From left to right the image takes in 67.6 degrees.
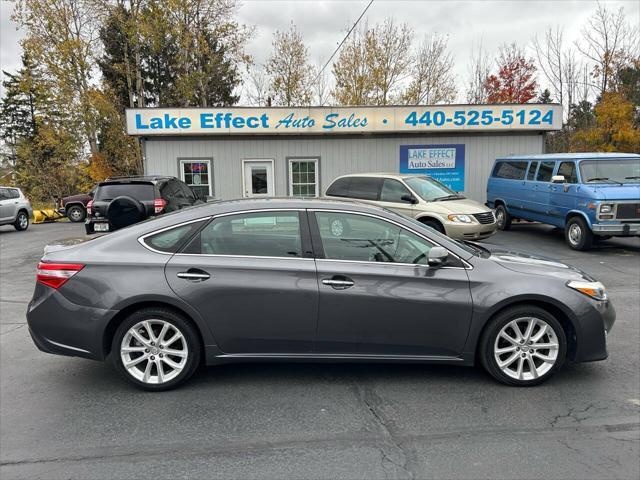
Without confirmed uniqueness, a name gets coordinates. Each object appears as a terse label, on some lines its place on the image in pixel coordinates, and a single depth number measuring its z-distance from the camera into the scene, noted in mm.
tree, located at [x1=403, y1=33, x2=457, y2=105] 29828
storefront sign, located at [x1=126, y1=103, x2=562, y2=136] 14852
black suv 9992
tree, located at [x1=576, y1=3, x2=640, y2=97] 24223
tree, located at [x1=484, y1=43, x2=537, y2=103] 30016
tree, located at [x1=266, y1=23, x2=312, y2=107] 30438
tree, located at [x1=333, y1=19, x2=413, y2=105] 29297
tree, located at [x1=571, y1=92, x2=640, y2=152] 21781
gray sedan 3727
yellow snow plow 21266
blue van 10023
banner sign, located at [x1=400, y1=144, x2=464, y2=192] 15812
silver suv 16891
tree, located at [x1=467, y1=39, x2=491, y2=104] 31536
